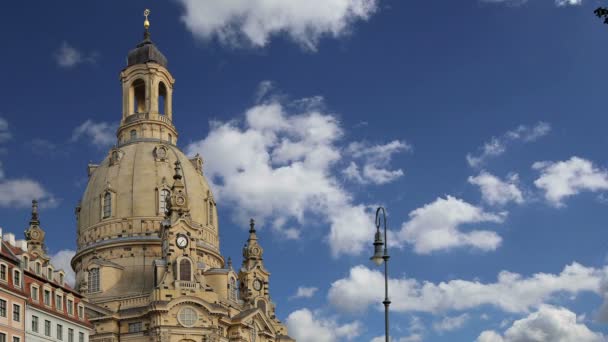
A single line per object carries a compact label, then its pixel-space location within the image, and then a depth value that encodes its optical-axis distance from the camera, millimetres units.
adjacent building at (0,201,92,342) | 55062
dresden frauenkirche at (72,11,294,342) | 90562
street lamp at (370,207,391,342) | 36375
